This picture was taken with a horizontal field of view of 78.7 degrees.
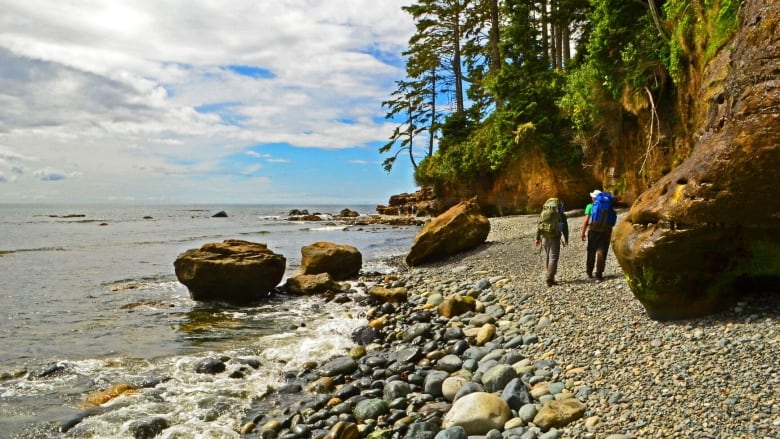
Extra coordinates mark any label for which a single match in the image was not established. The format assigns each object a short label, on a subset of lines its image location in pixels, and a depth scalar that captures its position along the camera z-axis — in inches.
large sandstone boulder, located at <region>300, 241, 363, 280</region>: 655.8
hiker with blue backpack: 378.0
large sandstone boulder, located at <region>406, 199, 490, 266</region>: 662.5
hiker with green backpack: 397.7
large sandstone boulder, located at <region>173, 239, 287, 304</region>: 546.6
